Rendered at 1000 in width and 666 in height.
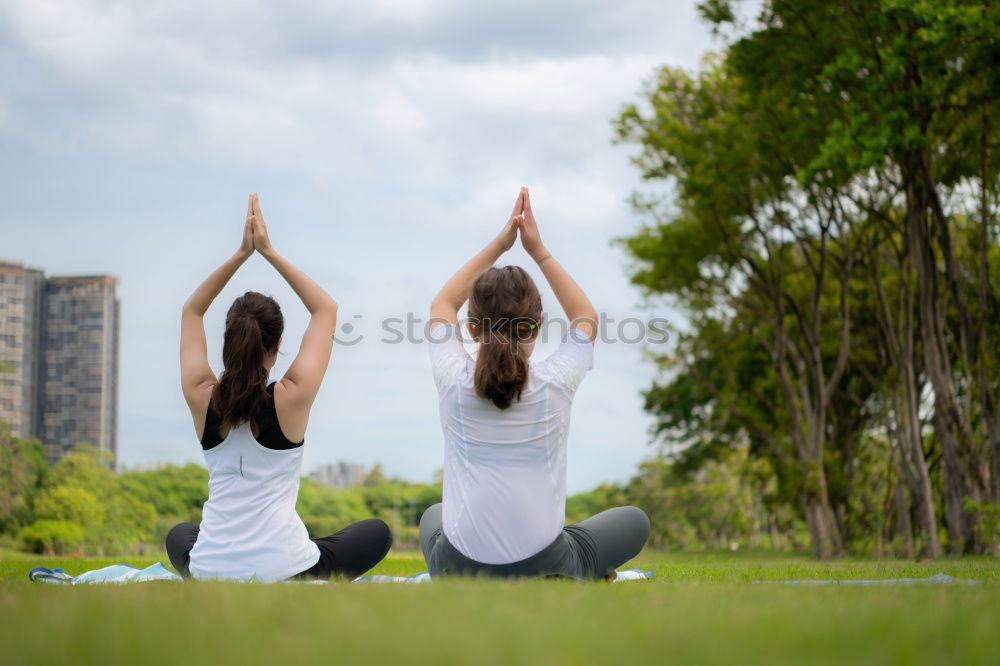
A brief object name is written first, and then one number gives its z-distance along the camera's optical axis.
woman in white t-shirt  4.59
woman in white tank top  4.93
